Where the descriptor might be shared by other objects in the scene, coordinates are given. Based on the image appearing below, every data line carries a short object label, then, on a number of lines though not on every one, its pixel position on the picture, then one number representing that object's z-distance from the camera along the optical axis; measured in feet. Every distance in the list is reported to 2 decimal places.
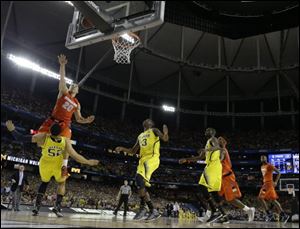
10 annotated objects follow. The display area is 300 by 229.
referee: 46.96
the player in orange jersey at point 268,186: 38.52
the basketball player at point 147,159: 25.76
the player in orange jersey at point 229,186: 29.07
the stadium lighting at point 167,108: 145.40
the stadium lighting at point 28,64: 117.03
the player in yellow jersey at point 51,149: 21.97
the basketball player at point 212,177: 26.81
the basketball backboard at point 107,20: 32.60
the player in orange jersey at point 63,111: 23.17
